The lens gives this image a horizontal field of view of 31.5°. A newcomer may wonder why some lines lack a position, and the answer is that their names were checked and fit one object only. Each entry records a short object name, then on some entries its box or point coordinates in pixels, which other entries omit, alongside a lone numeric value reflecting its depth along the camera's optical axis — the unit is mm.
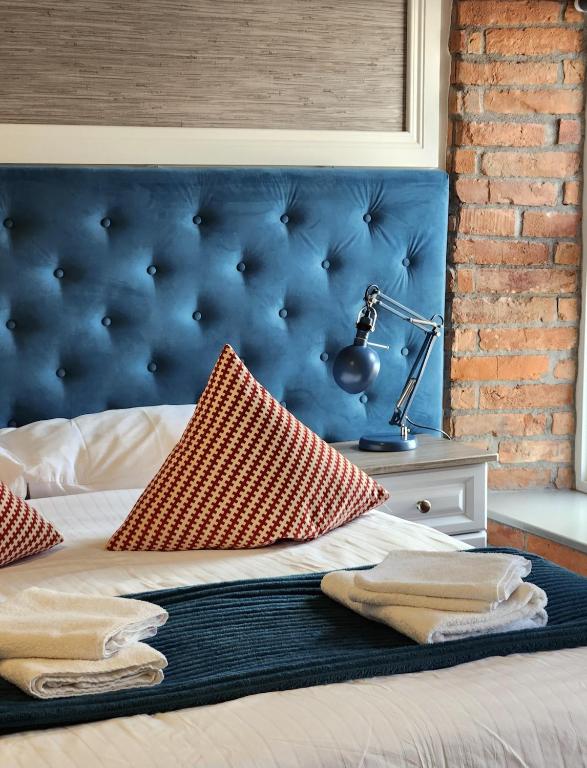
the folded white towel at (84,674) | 1319
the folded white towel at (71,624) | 1363
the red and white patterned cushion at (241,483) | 2082
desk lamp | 2773
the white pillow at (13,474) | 2391
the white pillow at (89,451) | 2441
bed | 2072
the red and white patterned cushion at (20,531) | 1971
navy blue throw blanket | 1310
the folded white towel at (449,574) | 1554
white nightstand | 2768
